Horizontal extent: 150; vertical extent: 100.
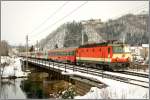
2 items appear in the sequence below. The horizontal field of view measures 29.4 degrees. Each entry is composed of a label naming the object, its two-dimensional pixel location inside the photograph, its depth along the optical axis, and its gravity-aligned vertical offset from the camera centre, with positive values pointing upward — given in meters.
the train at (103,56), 26.34 -0.61
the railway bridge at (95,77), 17.53 -1.98
